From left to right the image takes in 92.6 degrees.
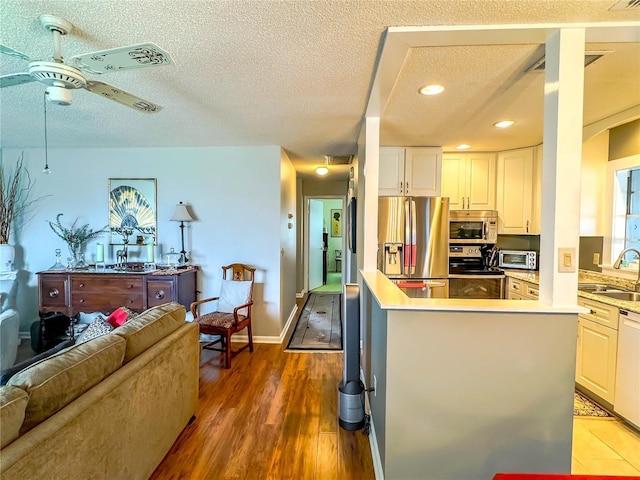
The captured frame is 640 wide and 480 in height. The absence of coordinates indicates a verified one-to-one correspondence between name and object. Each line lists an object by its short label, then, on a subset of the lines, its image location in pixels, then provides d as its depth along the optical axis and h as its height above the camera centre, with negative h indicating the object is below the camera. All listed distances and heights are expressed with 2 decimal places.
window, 2.71 +0.19
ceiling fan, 1.36 +0.78
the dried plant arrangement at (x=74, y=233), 3.67 -0.06
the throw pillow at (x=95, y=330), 1.81 -0.62
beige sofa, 0.98 -0.71
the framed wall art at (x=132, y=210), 3.78 +0.24
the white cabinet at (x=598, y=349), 2.18 -0.88
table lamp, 3.59 +0.17
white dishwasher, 2.02 -0.93
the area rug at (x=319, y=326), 3.68 -1.37
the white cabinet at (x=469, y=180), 3.73 +0.63
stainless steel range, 3.51 -0.59
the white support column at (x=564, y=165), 1.41 +0.31
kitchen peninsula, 1.42 -0.75
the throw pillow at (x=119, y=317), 2.04 -0.60
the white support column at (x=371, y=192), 2.51 +0.32
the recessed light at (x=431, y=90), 2.08 +0.99
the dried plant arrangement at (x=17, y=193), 3.69 +0.44
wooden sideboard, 3.23 -0.65
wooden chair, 3.07 -0.90
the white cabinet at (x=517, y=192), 3.52 +0.46
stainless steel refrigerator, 3.36 -0.05
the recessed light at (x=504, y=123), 2.74 +0.99
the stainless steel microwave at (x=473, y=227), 3.68 +0.05
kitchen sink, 2.40 -0.50
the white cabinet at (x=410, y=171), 3.55 +0.70
